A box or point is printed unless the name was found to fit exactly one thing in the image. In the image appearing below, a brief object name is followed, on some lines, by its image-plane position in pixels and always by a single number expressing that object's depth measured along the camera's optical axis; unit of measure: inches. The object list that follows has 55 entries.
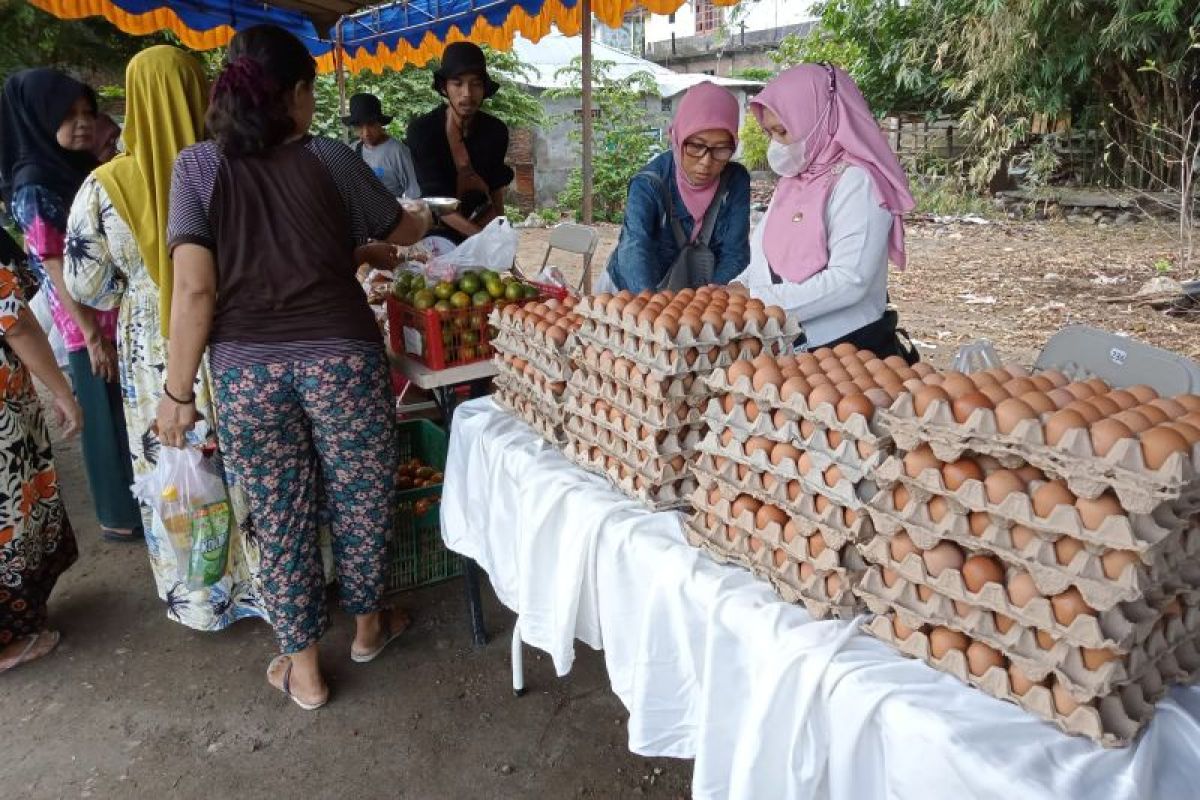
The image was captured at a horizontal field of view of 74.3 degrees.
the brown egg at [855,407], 52.3
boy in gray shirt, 236.2
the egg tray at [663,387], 68.3
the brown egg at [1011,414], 44.7
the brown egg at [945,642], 48.3
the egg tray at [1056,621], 40.8
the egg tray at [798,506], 52.8
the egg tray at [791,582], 54.6
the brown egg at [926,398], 47.9
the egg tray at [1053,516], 39.6
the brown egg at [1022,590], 44.0
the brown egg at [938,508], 47.8
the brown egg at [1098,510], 40.8
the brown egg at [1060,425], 42.7
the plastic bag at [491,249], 126.9
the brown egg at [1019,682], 44.9
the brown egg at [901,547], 49.7
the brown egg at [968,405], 46.6
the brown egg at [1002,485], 44.4
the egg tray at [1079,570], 40.2
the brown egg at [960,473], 46.5
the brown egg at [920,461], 47.7
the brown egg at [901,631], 50.6
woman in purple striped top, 87.2
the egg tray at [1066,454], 38.9
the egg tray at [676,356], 67.0
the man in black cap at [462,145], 171.6
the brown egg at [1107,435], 41.0
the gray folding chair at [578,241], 174.1
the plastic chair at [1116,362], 84.8
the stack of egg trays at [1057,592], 40.8
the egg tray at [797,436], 51.3
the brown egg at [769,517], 58.4
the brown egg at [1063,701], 43.0
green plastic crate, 130.0
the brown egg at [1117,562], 40.1
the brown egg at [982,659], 46.7
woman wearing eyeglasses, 112.5
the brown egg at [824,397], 53.8
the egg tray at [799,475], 52.0
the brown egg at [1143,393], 49.5
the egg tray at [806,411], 51.0
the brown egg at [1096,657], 41.3
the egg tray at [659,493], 71.6
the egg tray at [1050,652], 42.0
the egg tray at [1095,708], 42.2
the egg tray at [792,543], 53.8
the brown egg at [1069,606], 42.0
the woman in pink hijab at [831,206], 88.6
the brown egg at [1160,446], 39.5
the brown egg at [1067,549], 42.3
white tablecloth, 42.9
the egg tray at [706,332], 66.7
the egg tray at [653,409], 69.0
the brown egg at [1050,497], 42.6
